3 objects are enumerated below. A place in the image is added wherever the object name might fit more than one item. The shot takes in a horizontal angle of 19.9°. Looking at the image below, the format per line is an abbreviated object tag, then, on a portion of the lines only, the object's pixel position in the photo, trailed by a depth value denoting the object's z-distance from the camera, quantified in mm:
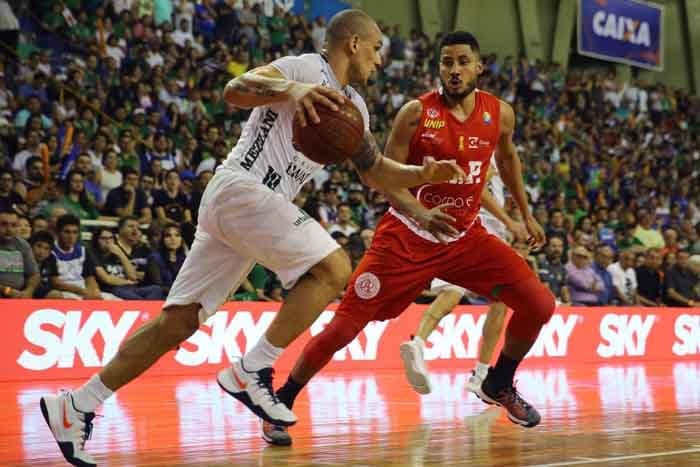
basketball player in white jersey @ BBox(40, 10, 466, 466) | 8483
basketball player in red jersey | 10717
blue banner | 49862
